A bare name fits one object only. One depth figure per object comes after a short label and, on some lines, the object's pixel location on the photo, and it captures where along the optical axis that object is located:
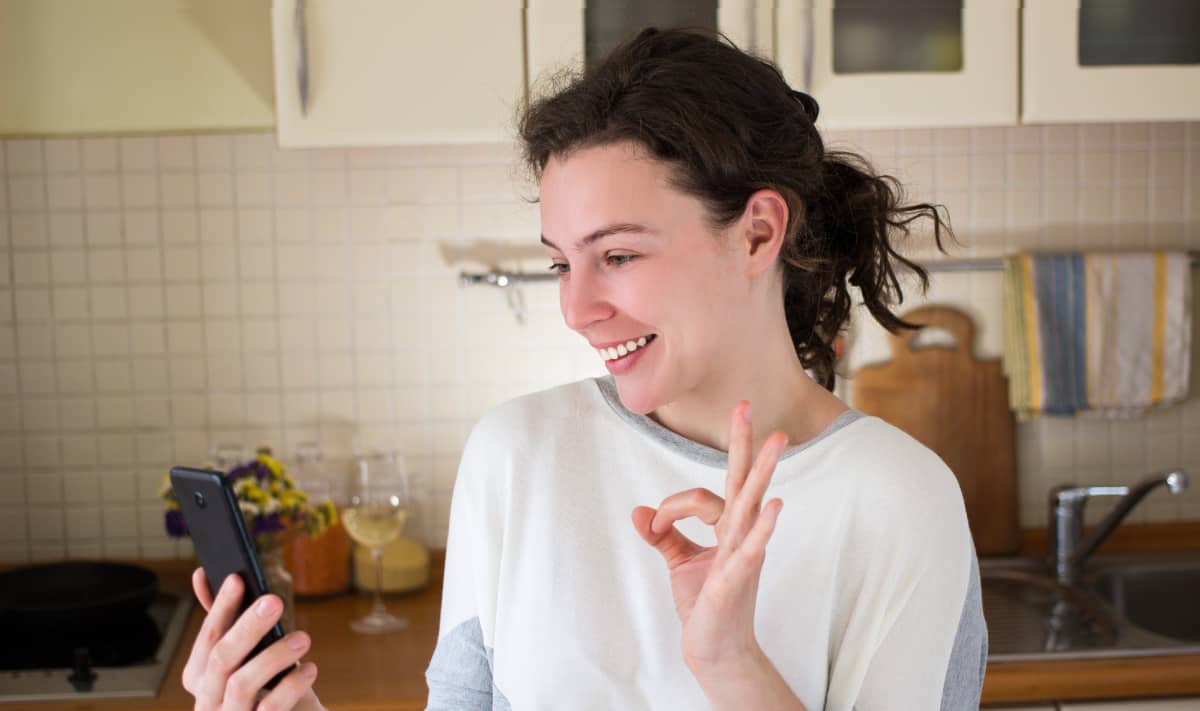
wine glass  2.03
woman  1.04
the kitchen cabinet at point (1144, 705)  1.79
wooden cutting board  2.26
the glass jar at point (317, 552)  2.15
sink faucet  2.17
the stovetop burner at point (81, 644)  1.89
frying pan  1.91
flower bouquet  1.95
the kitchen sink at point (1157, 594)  2.17
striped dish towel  2.24
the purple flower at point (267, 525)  1.95
